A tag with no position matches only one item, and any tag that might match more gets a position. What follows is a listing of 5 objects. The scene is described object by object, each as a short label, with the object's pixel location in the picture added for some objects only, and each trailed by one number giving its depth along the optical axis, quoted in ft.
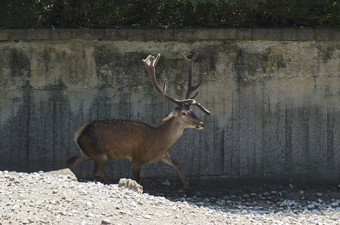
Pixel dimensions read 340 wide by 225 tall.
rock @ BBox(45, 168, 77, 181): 56.69
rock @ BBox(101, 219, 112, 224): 42.70
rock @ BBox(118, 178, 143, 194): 53.57
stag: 66.64
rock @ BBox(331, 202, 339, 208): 63.91
